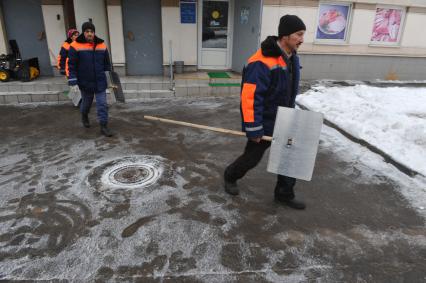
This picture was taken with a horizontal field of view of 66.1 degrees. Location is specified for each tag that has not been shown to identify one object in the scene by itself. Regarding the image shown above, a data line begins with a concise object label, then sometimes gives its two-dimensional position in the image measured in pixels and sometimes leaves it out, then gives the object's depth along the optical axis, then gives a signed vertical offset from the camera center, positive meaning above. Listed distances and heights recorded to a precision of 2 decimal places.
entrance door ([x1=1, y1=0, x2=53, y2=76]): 9.55 -0.05
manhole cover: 4.18 -1.86
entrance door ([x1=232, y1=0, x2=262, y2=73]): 9.16 +0.03
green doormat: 9.73 -1.29
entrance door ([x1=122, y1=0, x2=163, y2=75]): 9.61 -0.22
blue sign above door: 9.82 +0.52
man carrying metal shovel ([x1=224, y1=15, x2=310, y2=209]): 3.00 -0.43
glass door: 10.20 -0.10
